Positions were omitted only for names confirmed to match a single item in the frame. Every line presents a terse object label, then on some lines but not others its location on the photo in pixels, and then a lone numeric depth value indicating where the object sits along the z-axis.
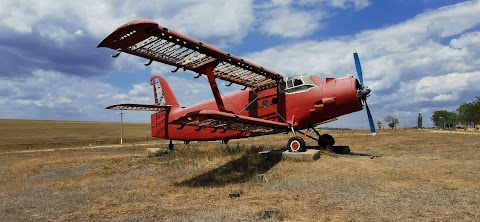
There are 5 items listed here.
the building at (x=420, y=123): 61.69
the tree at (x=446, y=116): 106.88
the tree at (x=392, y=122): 94.00
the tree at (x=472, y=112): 81.50
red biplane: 12.23
